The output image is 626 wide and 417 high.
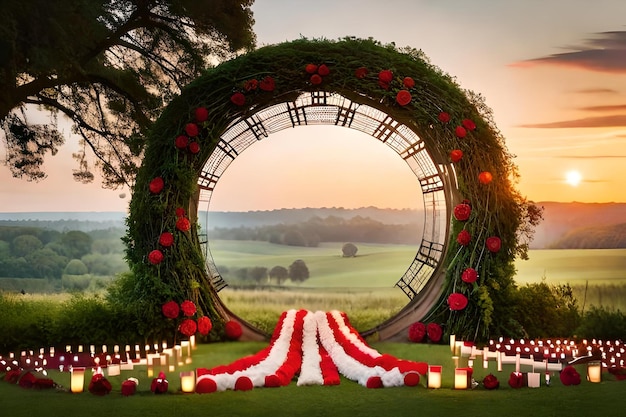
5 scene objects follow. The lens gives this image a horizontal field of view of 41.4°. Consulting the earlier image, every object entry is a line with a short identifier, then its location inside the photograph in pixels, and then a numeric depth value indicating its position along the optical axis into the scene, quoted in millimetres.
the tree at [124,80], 11492
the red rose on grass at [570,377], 5996
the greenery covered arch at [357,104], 9039
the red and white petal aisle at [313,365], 6109
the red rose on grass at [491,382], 5883
